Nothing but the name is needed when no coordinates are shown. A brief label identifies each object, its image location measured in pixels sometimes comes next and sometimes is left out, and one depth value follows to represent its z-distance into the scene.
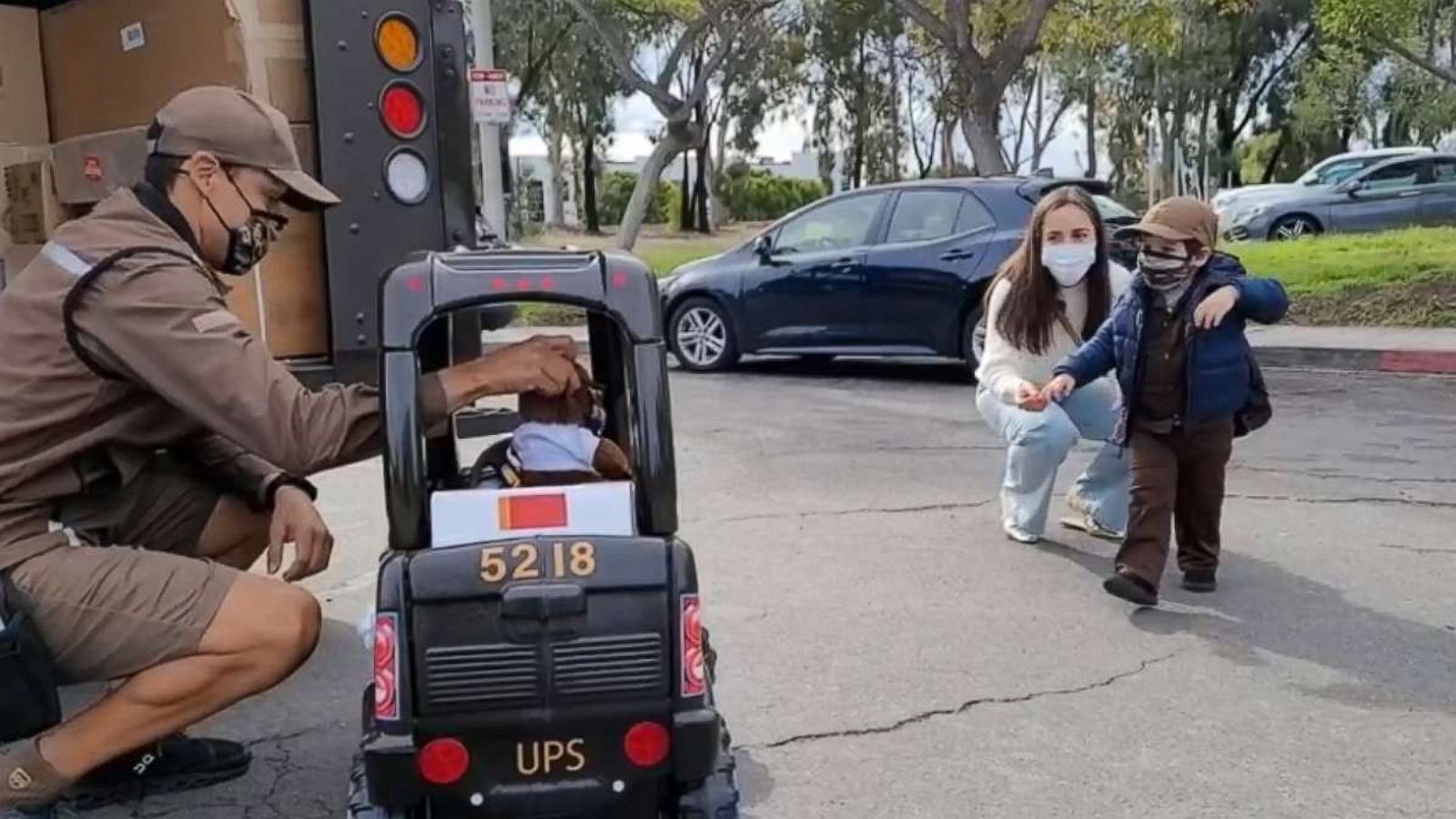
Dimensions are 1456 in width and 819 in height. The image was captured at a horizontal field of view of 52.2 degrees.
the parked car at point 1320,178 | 22.95
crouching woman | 5.84
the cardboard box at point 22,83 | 4.70
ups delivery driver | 2.83
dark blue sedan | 10.64
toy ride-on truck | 2.65
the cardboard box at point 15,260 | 4.72
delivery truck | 3.85
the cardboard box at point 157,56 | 3.82
